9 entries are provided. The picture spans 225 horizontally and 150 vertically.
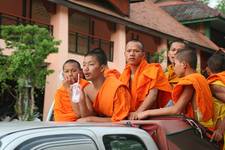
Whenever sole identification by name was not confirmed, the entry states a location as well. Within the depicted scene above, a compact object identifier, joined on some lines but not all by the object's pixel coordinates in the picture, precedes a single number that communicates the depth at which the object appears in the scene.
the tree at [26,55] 13.67
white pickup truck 2.59
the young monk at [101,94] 3.79
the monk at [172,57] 4.72
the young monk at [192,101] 3.67
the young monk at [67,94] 4.26
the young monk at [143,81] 4.17
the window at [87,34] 20.00
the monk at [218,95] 3.92
